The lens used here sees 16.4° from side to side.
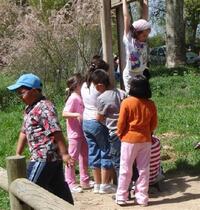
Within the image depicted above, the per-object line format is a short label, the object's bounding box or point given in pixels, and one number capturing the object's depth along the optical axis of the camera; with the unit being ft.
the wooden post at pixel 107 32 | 28.85
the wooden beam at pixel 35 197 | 13.21
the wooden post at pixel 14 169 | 16.08
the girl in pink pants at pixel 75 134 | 28.43
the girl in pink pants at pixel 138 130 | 24.64
